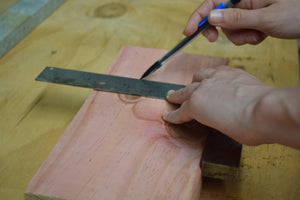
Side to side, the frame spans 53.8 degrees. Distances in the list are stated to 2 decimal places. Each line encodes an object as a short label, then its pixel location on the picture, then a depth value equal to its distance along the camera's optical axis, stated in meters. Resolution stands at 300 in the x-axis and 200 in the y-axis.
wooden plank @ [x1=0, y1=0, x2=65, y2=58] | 1.42
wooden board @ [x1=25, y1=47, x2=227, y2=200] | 0.74
